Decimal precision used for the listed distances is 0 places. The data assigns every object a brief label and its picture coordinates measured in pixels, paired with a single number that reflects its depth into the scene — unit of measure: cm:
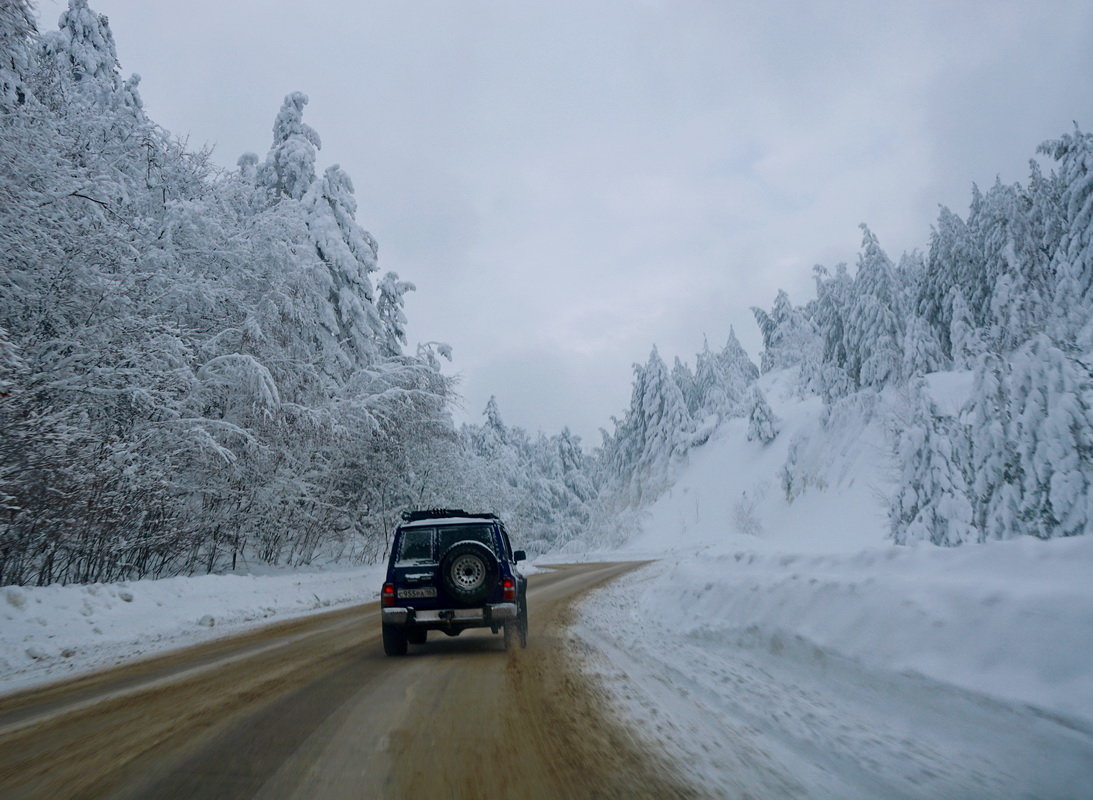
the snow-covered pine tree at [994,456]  1380
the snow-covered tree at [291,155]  2873
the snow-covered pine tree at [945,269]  4750
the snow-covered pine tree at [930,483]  1811
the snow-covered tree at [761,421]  6925
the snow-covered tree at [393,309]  3362
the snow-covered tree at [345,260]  2708
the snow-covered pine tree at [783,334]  9169
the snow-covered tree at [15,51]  1045
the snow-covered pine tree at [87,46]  2594
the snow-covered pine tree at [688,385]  9327
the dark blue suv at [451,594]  918
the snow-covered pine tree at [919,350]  4788
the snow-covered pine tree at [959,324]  4200
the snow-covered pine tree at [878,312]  5009
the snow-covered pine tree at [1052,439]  1234
